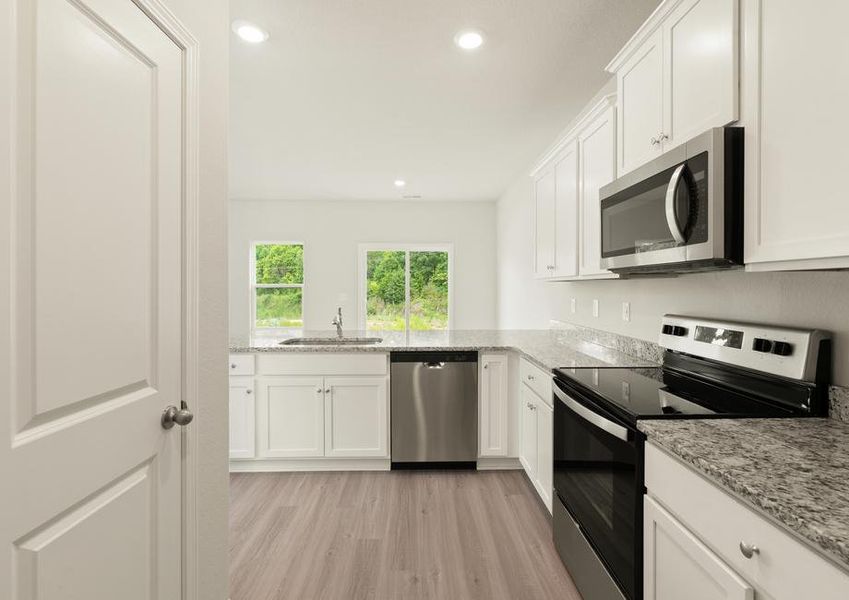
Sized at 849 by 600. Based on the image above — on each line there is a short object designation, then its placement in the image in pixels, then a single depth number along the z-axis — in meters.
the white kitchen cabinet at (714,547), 0.77
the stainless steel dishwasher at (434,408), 3.14
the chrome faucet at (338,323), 3.79
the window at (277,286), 6.62
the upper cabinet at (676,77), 1.34
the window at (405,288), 6.70
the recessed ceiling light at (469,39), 2.28
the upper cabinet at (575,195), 2.28
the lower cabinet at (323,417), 3.14
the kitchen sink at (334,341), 3.52
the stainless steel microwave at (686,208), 1.32
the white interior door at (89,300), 0.85
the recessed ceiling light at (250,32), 2.23
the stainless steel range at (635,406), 1.33
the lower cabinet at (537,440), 2.35
